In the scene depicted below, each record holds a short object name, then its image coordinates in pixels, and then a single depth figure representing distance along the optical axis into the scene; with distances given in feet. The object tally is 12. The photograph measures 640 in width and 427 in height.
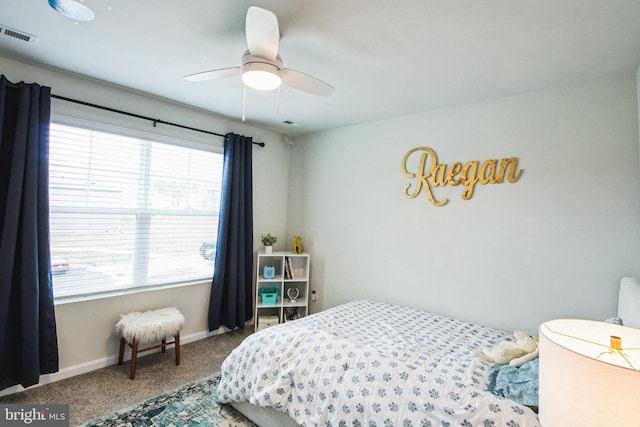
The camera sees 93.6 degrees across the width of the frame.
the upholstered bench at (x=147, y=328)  8.06
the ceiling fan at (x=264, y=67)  4.66
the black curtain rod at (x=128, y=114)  7.89
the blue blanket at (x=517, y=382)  4.50
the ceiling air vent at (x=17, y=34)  5.94
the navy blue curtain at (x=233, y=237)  10.98
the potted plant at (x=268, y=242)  12.07
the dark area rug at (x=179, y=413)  6.37
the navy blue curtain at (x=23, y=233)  6.85
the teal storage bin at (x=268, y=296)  11.50
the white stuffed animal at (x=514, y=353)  5.40
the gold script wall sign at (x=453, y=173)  8.30
